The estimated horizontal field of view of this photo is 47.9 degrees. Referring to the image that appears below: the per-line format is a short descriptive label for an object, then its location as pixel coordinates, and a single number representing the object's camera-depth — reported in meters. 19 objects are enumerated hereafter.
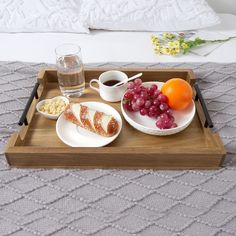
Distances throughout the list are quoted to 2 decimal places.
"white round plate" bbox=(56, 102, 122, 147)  0.66
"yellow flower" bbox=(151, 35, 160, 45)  1.11
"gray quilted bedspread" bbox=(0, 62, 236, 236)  0.51
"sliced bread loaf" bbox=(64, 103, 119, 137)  0.67
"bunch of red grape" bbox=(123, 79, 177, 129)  0.71
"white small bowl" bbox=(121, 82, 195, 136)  0.67
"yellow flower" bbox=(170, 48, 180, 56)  1.05
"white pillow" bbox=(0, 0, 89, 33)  1.18
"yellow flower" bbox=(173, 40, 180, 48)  1.05
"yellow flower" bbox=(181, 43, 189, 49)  1.06
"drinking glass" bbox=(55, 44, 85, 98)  0.81
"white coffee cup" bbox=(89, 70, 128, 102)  0.78
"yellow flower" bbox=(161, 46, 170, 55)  1.07
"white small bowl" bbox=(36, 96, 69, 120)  0.73
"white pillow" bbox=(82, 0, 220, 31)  1.19
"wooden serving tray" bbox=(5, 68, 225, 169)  0.60
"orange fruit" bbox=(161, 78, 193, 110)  0.71
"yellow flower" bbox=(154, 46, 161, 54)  1.08
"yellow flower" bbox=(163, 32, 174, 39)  1.14
